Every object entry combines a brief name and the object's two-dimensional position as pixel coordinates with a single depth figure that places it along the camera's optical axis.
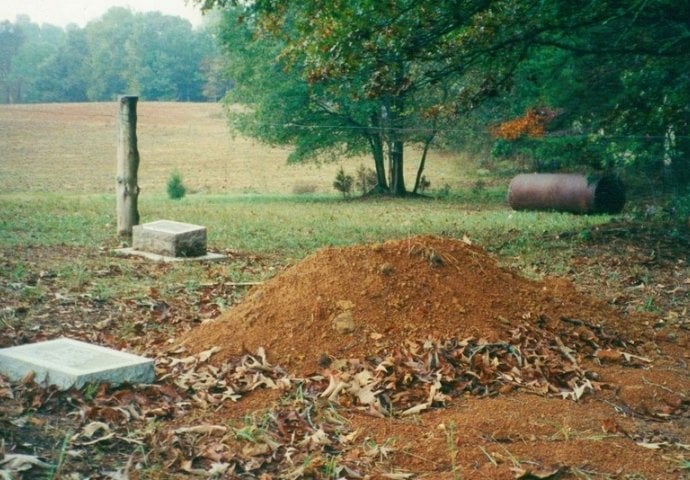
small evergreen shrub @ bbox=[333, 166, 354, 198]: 26.42
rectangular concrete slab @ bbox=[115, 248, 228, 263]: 10.41
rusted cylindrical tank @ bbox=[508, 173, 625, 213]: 18.39
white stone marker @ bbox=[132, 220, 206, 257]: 10.62
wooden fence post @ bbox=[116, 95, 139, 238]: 12.30
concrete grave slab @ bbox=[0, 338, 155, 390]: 4.77
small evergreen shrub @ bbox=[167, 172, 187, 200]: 24.10
